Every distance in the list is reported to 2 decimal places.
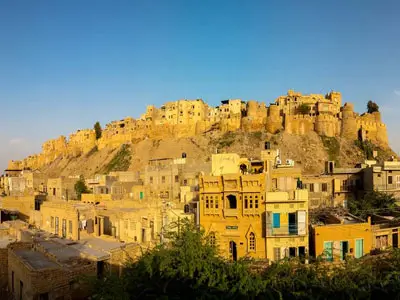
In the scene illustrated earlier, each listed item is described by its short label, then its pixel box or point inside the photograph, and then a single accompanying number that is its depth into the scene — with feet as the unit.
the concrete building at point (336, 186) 127.95
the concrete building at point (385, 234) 78.07
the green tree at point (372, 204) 102.63
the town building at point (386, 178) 121.29
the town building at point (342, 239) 73.72
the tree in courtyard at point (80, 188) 174.81
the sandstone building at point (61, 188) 169.68
